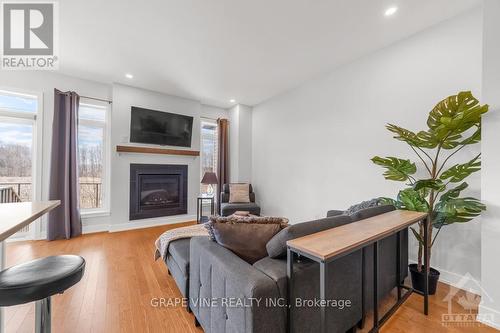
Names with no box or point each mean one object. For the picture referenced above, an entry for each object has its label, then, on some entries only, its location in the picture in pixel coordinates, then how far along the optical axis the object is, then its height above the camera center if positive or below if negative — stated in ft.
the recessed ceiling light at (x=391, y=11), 7.04 +5.39
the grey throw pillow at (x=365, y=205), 7.54 -1.38
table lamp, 15.55 -0.95
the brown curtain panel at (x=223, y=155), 17.26 +0.96
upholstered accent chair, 13.82 -2.73
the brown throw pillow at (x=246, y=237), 4.68 -1.61
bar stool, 3.10 -1.83
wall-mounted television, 13.87 +2.71
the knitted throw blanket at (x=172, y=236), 7.24 -2.47
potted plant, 5.75 -0.02
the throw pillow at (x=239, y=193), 15.20 -1.95
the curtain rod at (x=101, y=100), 13.01 +4.25
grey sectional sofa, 3.44 -2.37
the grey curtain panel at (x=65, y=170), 11.66 -0.27
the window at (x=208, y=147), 17.54 +1.66
